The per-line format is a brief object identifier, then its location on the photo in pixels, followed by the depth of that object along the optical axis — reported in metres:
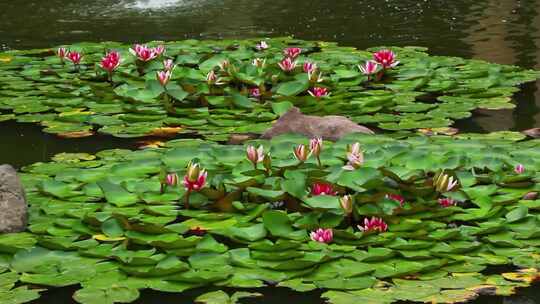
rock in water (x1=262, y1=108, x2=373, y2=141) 12.05
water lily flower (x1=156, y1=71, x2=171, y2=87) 14.23
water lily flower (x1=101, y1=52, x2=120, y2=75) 15.36
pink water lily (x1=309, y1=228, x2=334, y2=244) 8.71
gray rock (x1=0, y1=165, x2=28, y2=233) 9.11
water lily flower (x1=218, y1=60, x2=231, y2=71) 15.22
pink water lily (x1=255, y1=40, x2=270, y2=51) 17.36
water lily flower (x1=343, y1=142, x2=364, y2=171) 9.74
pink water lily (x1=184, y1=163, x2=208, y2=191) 9.54
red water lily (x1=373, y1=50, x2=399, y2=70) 15.43
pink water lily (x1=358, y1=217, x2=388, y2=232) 8.88
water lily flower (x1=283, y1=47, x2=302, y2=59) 16.12
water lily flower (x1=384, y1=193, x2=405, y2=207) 9.40
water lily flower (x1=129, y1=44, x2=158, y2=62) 15.65
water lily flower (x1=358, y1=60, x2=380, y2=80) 15.13
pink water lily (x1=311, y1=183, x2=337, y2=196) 9.44
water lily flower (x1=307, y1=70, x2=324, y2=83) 14.74
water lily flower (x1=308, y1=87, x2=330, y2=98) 14.40
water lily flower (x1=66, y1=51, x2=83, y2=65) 16.33
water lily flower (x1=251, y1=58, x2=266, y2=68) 15.36
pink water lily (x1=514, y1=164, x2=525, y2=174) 10.22
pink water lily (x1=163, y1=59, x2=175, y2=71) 14.74
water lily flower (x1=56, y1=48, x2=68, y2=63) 16.79
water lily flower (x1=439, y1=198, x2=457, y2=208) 9.50
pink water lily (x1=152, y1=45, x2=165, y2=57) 15.80
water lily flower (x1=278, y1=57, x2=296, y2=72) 15.24
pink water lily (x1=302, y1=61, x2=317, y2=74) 14.92
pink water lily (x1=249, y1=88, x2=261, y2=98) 14.64
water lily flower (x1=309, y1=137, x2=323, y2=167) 10.12
